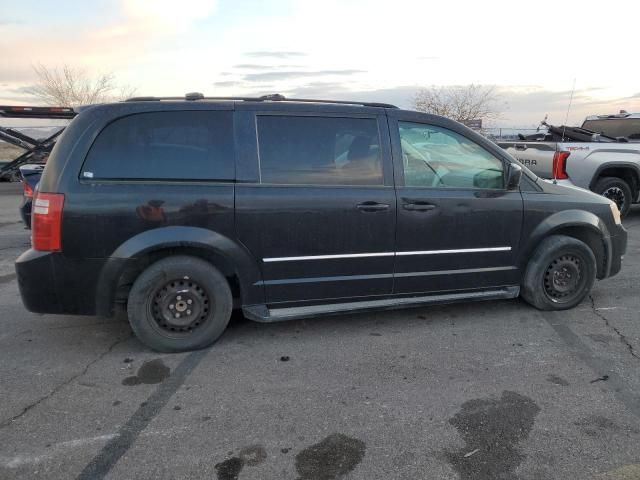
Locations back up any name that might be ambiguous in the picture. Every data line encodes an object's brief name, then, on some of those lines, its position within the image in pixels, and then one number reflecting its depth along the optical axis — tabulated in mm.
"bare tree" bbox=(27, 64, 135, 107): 28156
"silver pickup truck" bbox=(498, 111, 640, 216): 8438
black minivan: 3506
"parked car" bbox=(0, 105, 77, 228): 12508
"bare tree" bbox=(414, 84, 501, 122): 22156
